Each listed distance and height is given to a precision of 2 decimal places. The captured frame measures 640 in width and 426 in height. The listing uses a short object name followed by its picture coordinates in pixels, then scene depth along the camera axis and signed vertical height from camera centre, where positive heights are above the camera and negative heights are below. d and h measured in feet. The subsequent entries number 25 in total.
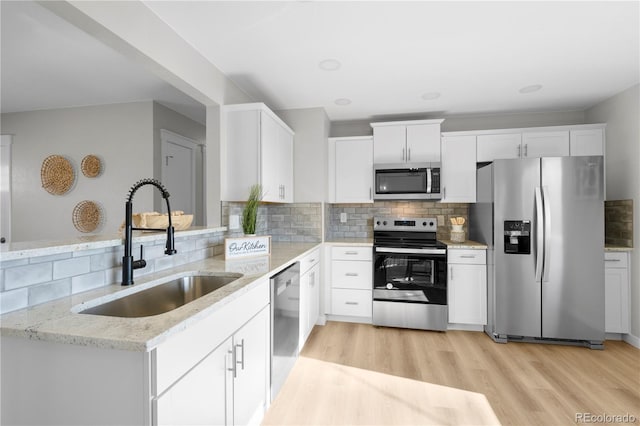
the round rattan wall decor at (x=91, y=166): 10.92 +1.70
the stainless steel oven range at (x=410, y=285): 10.11 -2.53
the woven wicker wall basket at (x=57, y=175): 11.12 +1.40
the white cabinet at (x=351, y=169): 11.64 +1.69
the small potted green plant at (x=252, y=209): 8.20 +0.09
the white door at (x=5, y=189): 11.83 +0.92
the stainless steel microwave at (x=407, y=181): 10.96 +1.16
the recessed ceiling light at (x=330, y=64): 7.55 +3.84
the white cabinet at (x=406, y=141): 11.16 +2.69
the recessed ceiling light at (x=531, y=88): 9.13 +3.88
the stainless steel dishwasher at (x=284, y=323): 6.13 -2.55
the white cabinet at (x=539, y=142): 10.31 +2.53
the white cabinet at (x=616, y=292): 9.29 -2.50
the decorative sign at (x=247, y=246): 6.90 -0.85
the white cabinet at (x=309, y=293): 8.36 -2.50
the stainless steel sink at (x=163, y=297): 4.19 -1.38
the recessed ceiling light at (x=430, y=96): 9.74 +3.89
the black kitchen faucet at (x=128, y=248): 4.48 -0.55
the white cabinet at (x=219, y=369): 3.07 -2.04
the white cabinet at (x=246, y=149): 8.29 +1.79
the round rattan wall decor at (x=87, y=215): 10.96 -0.11
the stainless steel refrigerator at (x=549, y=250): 8.90 -1.15
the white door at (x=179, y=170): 11.41 +1.75
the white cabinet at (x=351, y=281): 10.80 -2.54
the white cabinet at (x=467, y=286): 10.08 -2.53
